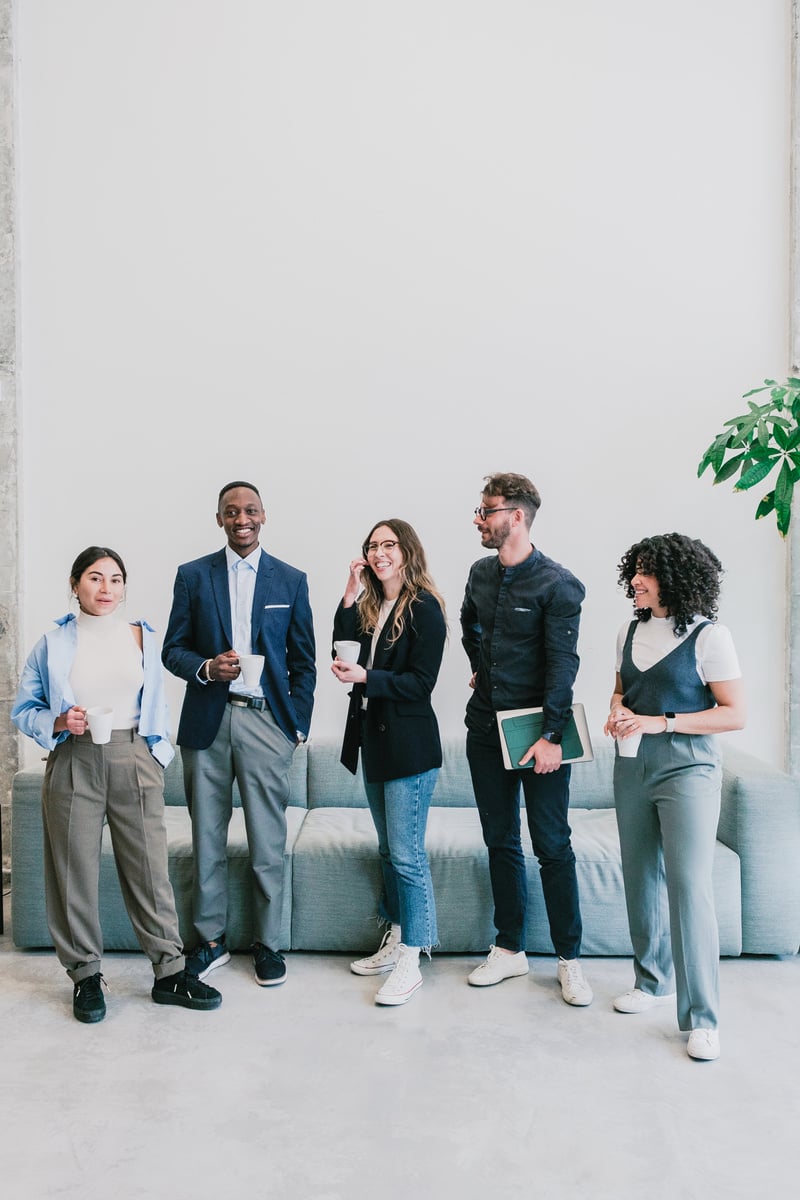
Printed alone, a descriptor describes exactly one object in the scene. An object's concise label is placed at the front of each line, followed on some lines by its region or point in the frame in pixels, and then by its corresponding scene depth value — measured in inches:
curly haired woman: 102.1
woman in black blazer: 115.0
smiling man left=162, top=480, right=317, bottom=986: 119.6
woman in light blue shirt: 112.3
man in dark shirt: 113.7
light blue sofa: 128.2
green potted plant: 132.6
